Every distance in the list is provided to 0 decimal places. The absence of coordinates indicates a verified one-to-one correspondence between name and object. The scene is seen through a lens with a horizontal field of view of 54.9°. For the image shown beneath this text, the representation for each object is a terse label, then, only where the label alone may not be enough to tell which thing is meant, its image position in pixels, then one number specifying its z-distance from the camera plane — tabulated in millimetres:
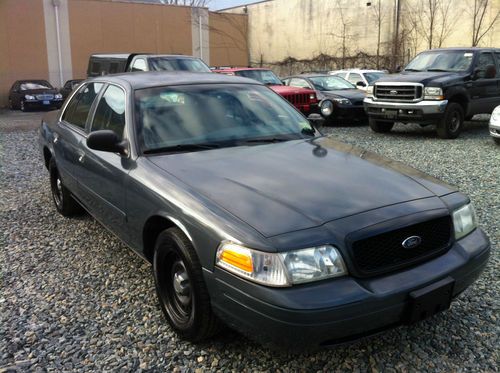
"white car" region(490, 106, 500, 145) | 8841
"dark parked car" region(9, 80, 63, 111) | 20641
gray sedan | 2252
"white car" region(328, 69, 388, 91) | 15453
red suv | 12367
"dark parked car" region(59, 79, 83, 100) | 22141
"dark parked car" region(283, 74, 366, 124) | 12625
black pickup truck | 9922
